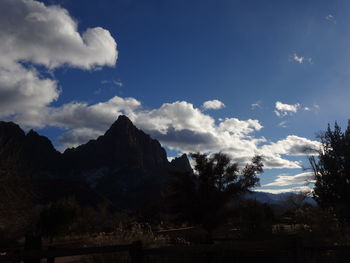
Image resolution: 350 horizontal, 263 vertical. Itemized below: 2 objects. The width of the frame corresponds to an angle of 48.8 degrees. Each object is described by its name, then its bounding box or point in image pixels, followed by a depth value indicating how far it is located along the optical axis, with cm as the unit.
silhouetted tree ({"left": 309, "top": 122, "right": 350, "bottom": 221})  2309
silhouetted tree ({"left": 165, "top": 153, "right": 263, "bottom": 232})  2358
